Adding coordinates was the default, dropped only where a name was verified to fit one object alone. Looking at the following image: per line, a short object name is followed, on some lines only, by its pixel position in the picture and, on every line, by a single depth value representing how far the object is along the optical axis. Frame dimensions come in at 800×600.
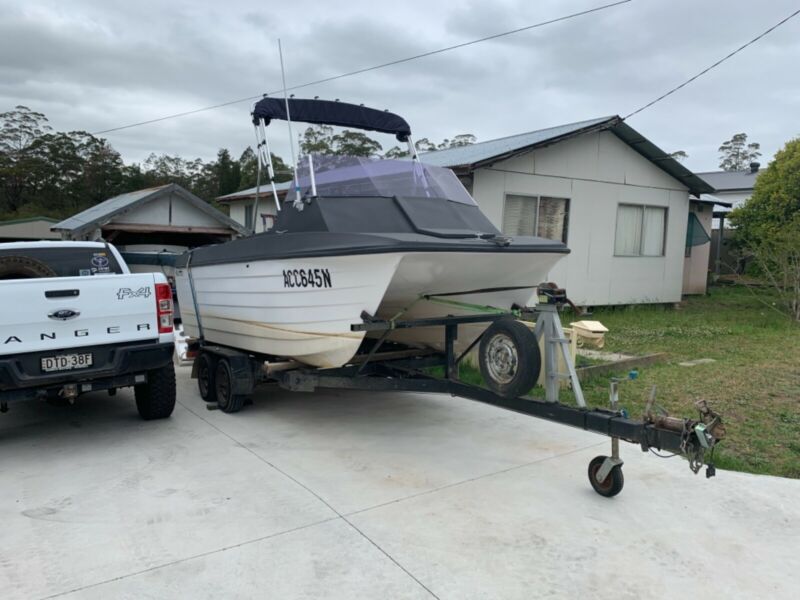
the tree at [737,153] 67.09
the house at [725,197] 19.89
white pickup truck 4.20
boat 4.09
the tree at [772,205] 16.58
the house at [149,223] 11.52
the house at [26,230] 19.81
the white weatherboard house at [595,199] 10.77
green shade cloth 15.56
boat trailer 3.25
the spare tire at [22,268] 4.85
